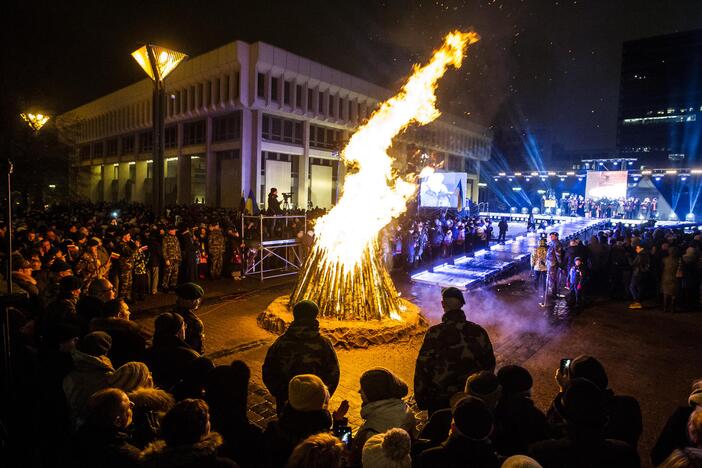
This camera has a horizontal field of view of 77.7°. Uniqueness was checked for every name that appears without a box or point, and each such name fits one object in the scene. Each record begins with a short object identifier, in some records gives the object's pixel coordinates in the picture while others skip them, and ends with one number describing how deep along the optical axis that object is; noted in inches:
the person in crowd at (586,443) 104.0
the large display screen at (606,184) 1187.3
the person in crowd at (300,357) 169.6
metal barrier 583.2
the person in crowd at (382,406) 124.9
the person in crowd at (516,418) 127.1
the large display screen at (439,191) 1050.7
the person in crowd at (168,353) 157.4
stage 579.8
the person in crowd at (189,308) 207.9
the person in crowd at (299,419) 118.7
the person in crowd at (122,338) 174.4
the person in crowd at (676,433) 124.3
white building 1274.6
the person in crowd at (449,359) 169.8
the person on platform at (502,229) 1021.7
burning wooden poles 354.3
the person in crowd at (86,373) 136.3
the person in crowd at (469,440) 99.2
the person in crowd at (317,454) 91.5
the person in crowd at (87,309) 196.7
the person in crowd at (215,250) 565.0
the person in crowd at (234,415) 128.4
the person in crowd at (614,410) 132.3
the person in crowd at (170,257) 483.8
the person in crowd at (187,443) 95.5
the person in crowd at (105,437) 104.3
